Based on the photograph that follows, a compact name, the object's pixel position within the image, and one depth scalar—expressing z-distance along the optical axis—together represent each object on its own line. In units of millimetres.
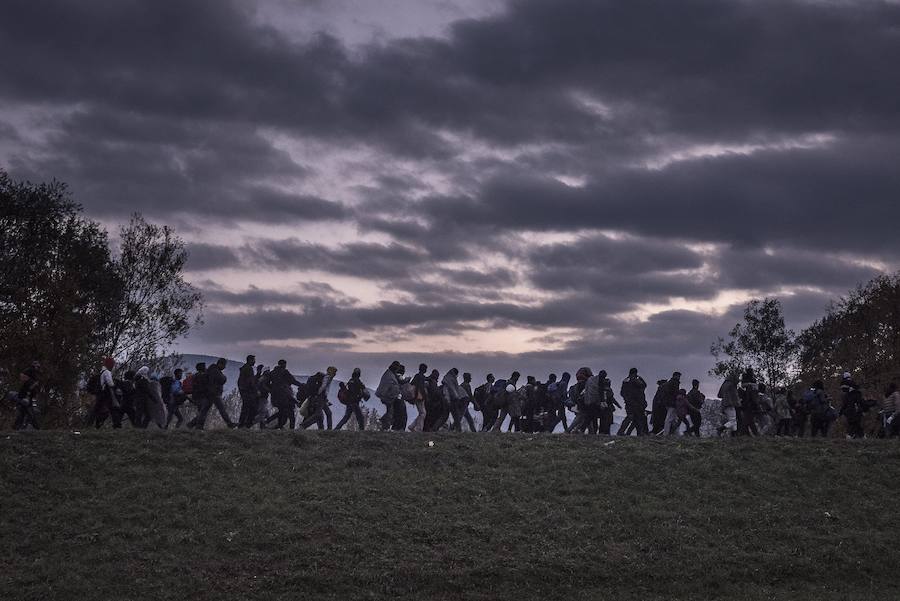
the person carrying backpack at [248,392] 32022
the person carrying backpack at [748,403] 33594
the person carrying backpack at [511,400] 36438
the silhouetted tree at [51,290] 45156
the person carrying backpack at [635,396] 34625
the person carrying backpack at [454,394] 35250
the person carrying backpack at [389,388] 33781
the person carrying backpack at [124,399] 30609
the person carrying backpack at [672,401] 34531
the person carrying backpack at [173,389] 33000
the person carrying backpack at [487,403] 36719
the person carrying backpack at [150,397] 30984
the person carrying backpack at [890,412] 35188
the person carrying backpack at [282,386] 32781
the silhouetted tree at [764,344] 68250
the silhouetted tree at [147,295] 52906
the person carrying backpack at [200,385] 32031
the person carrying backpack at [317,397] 33344
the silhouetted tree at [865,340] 53188
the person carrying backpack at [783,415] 38188
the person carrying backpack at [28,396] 29484
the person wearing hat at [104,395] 29562
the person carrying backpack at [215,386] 31938
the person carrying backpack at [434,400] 34875
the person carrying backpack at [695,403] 34656
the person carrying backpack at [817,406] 36312
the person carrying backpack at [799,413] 36969
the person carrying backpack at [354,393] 33969
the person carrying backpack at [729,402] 34188
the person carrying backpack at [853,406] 35125
